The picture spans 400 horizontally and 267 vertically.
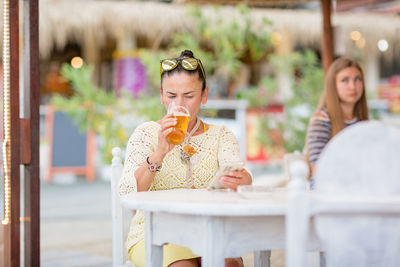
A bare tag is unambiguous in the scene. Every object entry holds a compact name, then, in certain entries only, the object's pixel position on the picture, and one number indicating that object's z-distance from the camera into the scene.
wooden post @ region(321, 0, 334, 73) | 4.71
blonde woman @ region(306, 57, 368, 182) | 3.54
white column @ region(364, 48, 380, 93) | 13.26
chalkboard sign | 9.52
